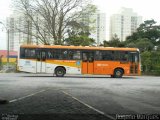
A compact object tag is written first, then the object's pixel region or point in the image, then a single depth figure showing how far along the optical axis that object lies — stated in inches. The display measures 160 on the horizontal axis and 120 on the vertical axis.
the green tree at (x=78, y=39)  1009.9
